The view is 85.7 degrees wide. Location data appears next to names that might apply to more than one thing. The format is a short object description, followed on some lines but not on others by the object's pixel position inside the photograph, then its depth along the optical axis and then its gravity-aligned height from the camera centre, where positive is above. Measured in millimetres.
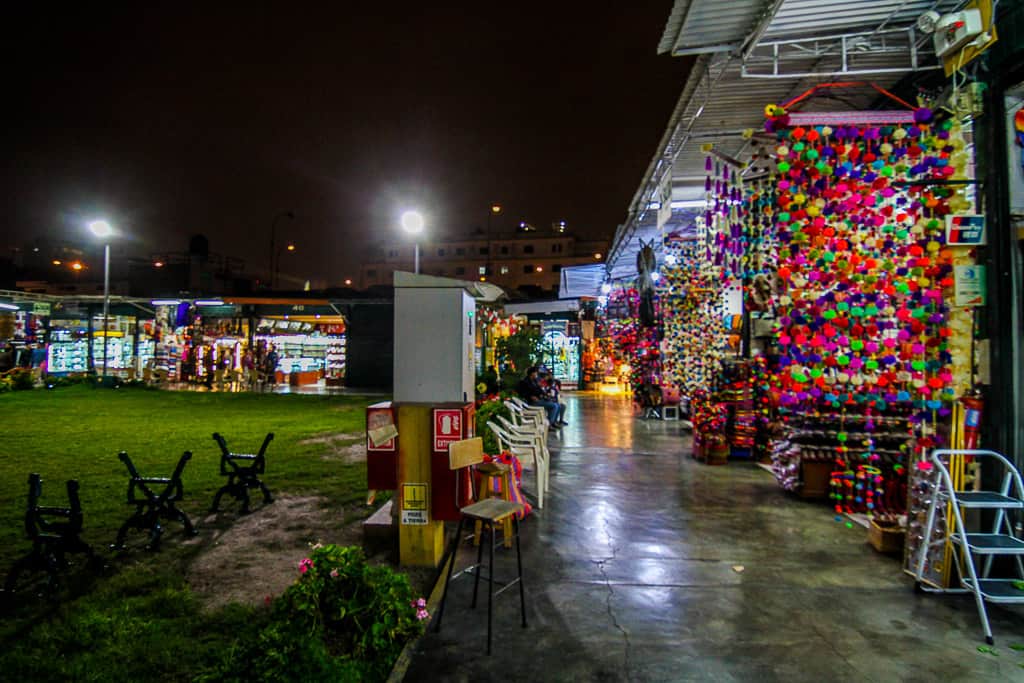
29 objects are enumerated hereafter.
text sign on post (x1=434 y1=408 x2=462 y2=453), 4723 -666
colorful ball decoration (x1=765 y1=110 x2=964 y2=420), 4465 +759
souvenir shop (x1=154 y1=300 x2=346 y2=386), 23000 +512
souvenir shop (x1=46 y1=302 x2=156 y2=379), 23672 +437
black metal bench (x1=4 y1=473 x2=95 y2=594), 4156 -1476
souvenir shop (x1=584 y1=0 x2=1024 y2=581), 4352 +804
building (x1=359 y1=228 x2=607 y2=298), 58000 +9998
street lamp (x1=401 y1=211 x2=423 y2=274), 11188 +2593
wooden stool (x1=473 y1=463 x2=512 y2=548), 5215 -1359
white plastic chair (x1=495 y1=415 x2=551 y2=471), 7250 -1133
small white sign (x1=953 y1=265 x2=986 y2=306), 4375 +509
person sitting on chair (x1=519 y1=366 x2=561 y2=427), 12125 -1031
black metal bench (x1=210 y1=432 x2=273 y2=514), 6337 -1498
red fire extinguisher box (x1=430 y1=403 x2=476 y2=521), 4738 -1021
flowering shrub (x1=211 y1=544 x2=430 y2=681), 3109 -1543
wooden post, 4797 -1210
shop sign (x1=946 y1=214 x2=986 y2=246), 4324 +933
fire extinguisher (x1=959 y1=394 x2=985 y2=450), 4328 -552
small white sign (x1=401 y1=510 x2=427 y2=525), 4793 -1458
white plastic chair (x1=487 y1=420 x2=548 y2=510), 6469 -1242
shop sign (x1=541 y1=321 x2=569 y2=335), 22522 +956
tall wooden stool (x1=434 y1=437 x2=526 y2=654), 3602 -1081
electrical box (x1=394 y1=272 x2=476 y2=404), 4891 +86
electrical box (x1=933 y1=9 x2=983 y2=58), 3971 +2349
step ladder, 3730 -1363
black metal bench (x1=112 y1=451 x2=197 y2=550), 5133 -1533
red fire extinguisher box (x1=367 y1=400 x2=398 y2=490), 5506 -1120
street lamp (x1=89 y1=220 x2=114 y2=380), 18603 +4066
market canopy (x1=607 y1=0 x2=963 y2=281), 4352 +2690
